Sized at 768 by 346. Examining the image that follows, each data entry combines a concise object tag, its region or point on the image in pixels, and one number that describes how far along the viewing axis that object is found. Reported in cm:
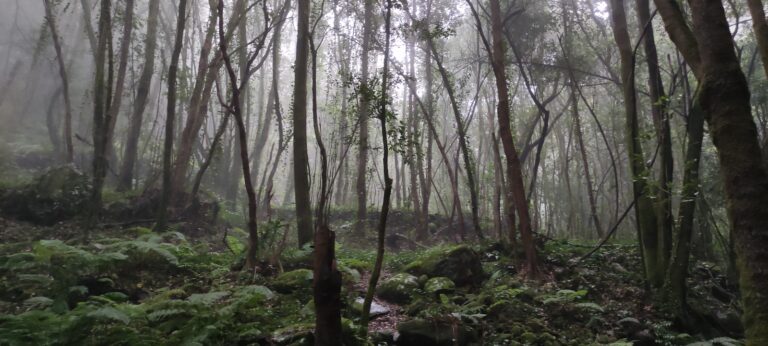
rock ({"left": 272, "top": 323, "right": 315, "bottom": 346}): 403
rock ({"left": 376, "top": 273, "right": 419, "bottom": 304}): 617
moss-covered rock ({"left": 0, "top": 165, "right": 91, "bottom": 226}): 959
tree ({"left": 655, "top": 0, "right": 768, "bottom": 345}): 272
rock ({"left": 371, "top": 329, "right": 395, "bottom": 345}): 455
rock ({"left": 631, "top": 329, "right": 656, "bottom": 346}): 515
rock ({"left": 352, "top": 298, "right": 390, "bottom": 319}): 524
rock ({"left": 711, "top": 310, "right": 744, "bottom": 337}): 574
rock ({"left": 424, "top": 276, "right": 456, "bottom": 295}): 613
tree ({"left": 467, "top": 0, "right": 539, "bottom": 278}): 701
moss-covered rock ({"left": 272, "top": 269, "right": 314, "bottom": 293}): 577
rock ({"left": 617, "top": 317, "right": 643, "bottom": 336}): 527
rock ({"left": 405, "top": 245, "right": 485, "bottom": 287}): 683
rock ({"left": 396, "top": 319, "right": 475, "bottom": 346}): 456
